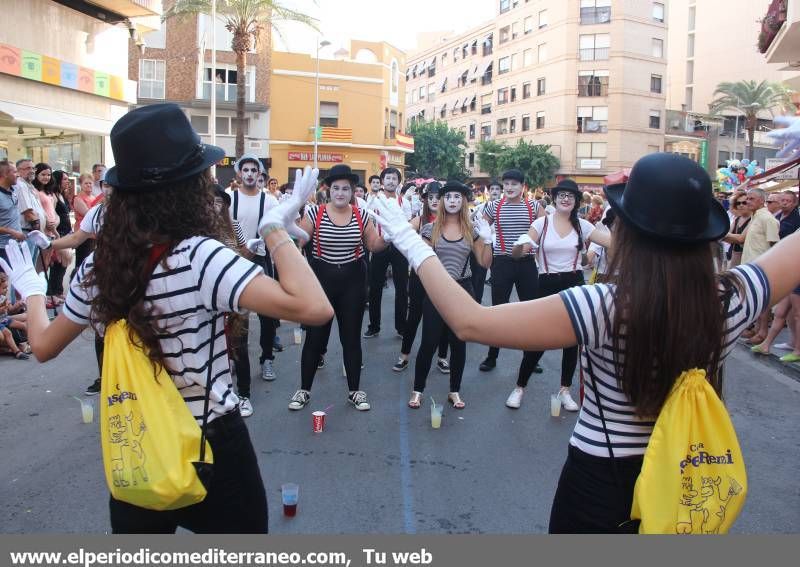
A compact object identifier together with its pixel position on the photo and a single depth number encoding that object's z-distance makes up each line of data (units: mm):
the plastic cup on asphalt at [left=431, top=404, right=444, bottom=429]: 5633
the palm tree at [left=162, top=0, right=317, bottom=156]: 27781
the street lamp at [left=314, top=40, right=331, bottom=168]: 42531
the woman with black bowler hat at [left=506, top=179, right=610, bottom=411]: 6543
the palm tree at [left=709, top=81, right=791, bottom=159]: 47375
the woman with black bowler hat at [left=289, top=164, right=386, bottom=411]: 6128
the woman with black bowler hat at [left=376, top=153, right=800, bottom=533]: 1902
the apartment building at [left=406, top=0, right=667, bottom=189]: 51312
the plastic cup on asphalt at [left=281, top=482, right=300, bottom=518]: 3910
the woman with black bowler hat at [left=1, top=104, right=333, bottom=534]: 1998
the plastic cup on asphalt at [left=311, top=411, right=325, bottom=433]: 5426
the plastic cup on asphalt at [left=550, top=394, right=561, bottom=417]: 6020
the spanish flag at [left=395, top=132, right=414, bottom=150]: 47294
